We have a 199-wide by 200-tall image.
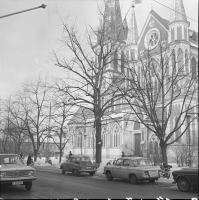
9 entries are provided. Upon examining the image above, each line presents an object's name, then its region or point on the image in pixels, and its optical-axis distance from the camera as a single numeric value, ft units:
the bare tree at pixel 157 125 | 61.57
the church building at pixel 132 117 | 139.23
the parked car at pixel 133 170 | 48.55
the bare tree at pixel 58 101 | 72.95
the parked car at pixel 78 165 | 63.00
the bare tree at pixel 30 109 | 103.30
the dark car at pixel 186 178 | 38.06
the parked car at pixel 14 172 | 32.81
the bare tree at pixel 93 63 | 78.48
